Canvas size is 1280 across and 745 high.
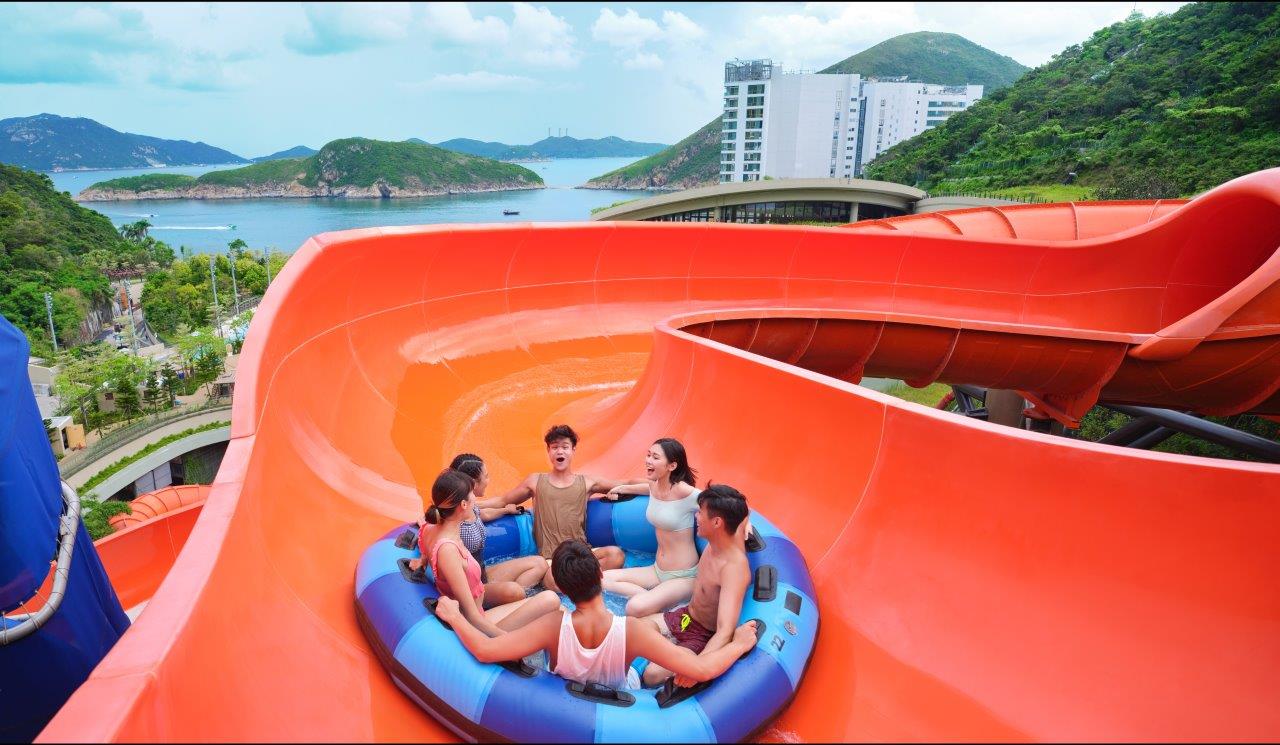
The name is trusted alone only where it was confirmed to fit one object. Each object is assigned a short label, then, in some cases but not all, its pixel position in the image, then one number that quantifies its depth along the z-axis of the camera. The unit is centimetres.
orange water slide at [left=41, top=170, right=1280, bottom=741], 248
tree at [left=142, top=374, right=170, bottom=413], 3080
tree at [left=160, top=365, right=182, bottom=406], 3172
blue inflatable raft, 234
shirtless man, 287
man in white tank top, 253
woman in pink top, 290
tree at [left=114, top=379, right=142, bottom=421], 2989
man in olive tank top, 395
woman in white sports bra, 335
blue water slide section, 409
